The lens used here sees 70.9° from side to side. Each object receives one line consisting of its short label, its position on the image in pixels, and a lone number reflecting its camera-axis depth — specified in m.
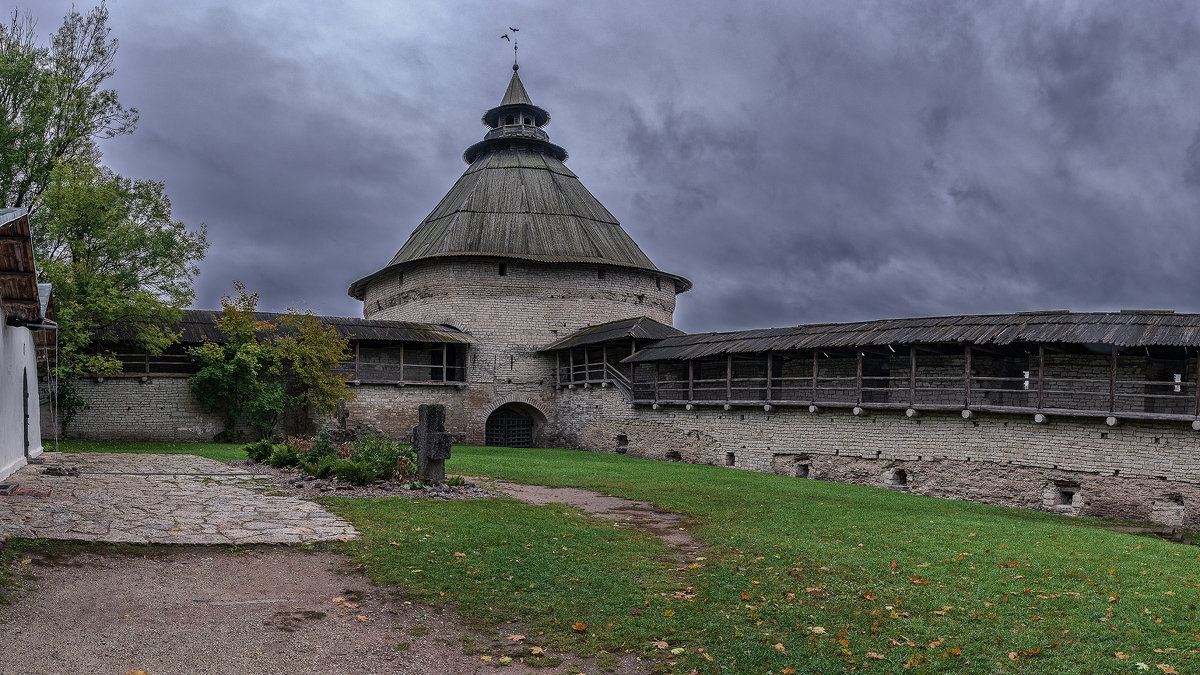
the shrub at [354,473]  13.27
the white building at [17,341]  11.73
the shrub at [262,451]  16.64
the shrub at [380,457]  13.59
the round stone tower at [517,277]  33.72
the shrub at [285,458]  15.31
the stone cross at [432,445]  13.91
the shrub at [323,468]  13.66
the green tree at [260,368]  27.23
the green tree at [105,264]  23.36
